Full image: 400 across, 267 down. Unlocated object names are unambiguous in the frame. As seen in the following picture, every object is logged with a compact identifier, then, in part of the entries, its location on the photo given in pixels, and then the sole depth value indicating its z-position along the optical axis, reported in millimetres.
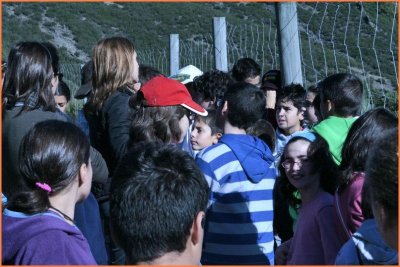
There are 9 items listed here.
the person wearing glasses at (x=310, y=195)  3199
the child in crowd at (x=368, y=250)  2191
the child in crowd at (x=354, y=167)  2992
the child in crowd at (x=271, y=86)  5949
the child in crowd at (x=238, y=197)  3670
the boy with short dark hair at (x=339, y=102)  4023
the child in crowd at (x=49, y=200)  2424
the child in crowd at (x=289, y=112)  5223
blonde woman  3943
